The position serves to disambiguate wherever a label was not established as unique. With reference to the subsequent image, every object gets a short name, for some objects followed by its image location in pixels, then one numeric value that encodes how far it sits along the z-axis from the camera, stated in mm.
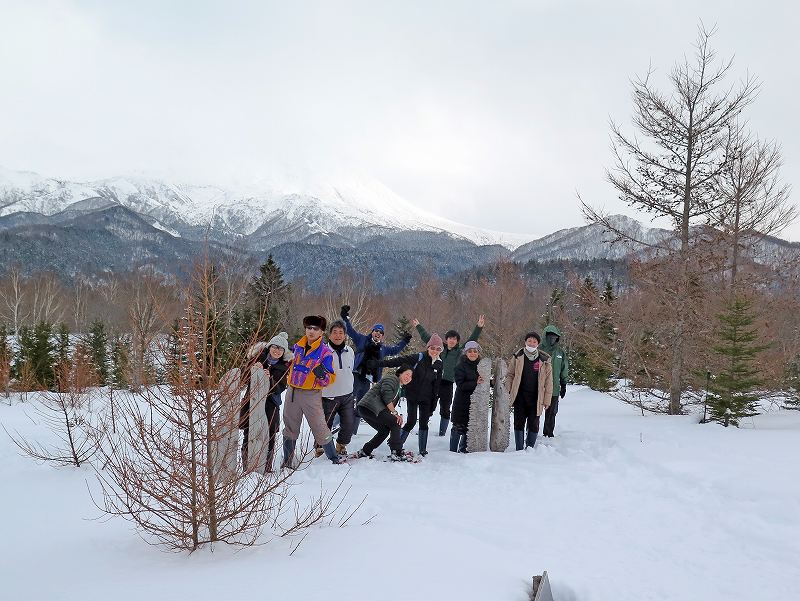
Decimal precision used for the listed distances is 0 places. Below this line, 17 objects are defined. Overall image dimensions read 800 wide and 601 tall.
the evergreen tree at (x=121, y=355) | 16694
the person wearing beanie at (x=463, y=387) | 7688
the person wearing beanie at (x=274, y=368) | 6245
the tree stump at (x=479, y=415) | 7820
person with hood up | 8531
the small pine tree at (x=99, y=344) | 26694
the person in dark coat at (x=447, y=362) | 8430
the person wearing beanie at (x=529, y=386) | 7996
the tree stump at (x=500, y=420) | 7957
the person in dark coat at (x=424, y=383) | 7617
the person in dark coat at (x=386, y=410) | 7031
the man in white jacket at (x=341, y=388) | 7090
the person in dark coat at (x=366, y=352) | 8656
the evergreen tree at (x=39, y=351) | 20469
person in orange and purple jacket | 6418
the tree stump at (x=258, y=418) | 5867
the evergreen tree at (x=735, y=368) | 8359
